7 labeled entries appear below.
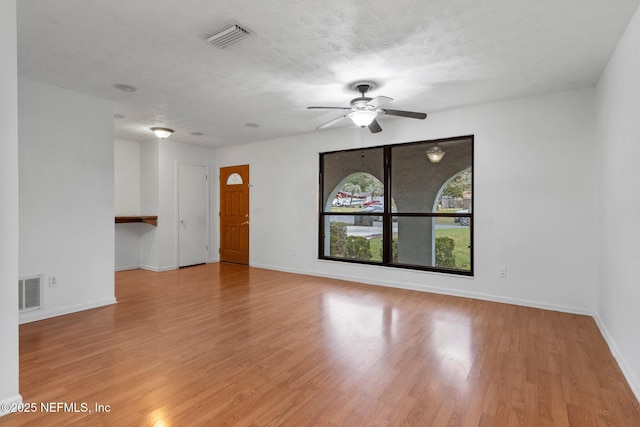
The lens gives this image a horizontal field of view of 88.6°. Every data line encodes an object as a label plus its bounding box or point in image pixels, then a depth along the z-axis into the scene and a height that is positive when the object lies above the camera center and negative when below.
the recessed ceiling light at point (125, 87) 3.60 +1.36
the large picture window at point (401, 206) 4.62 +0.06
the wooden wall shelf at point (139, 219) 5.73 -0.19
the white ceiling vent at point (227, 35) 2.46 +1.35
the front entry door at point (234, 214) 6.87 -0.10
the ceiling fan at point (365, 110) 3.48 +1.08
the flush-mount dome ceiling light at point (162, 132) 5.40 +1.28
